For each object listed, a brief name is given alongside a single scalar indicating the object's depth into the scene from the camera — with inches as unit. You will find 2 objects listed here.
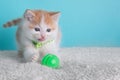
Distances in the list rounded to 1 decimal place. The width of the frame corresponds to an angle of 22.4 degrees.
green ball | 25.7
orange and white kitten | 27.4
